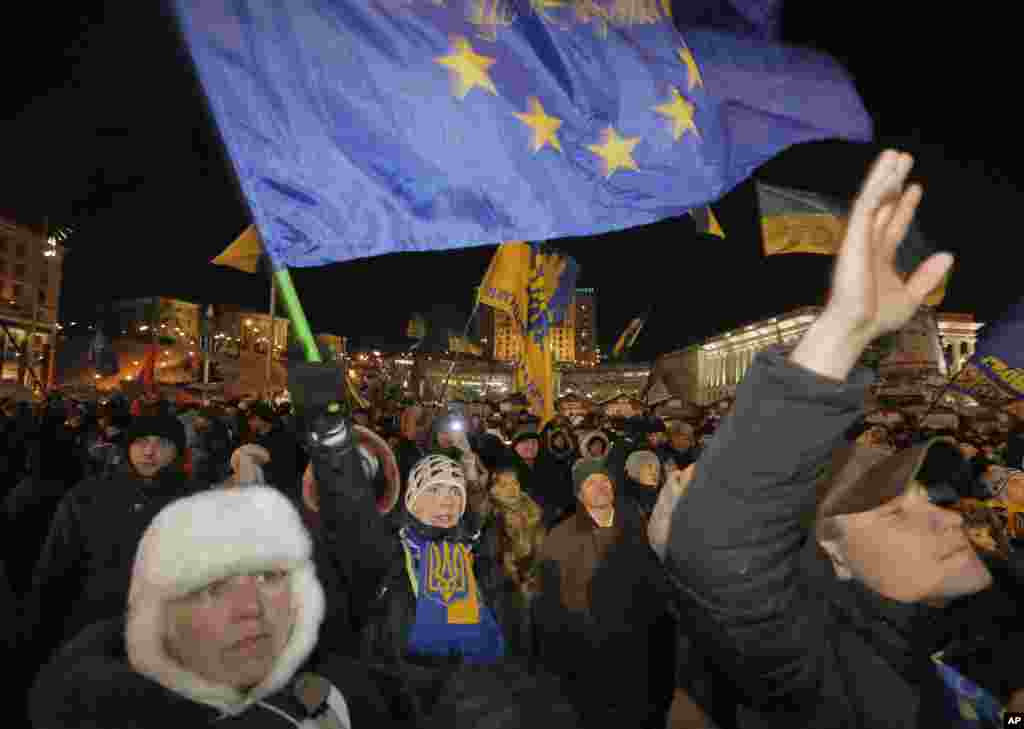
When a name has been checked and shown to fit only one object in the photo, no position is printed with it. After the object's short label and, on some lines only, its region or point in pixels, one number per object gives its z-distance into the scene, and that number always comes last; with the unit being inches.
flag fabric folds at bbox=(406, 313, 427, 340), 736.3
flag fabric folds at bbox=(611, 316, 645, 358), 721.5
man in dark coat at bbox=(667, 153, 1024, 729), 40.8
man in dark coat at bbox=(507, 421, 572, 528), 248.5
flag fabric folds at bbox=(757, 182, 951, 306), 249.4
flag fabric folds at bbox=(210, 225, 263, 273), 218.4
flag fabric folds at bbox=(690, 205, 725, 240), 217.2
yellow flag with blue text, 327.6
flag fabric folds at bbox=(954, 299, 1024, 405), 198.1
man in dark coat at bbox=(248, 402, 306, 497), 219.9
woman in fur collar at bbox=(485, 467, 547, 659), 123.0
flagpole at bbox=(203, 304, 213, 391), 669.9
